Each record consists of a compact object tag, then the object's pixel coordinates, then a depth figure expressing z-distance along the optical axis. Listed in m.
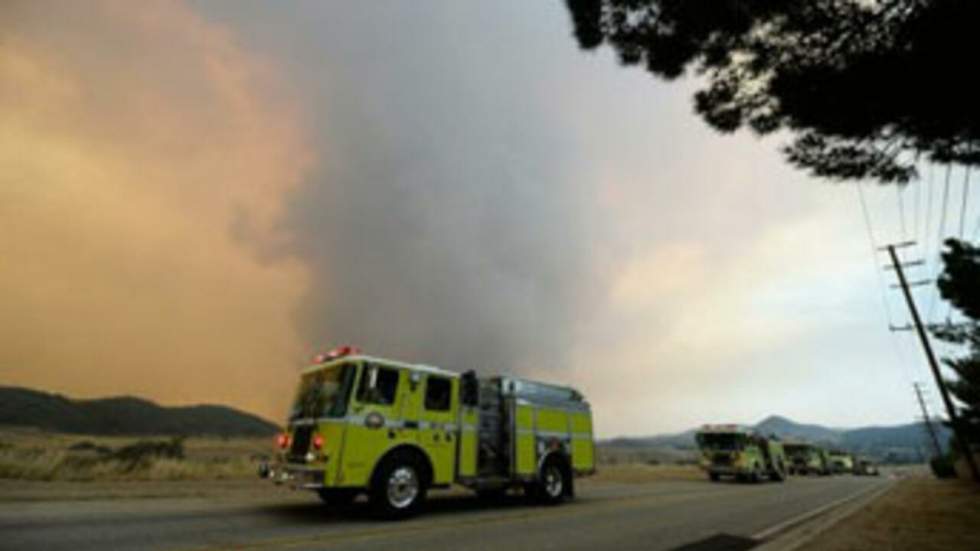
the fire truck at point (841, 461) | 58.72
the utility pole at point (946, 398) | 22.28
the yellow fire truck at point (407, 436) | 9.04
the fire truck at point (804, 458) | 46.28
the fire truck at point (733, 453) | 27.03
